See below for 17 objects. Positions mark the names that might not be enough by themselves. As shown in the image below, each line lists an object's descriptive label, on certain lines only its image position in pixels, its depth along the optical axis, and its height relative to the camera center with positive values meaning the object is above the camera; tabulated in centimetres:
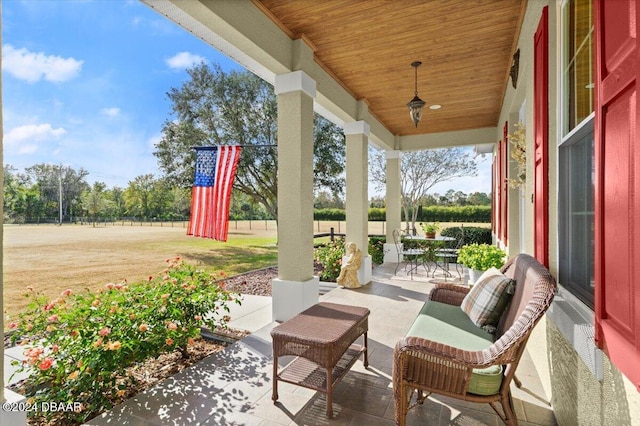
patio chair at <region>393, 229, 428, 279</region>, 812 -91
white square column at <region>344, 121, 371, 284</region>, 588 +51
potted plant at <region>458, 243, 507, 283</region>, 471 -68
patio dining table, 695 -82
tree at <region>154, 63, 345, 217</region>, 955 +278
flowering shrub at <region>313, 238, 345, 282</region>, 643 -99
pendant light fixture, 431 +150
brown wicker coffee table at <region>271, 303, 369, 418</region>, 207 -90
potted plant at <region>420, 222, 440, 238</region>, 707 -35
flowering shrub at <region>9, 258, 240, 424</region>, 202 -88
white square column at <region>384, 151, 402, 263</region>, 842 +39
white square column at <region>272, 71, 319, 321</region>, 389 +22
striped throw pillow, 232 -65
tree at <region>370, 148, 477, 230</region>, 1273 +187
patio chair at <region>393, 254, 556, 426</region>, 163 -82
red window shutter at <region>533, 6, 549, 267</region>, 226 +57
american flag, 414 +33
